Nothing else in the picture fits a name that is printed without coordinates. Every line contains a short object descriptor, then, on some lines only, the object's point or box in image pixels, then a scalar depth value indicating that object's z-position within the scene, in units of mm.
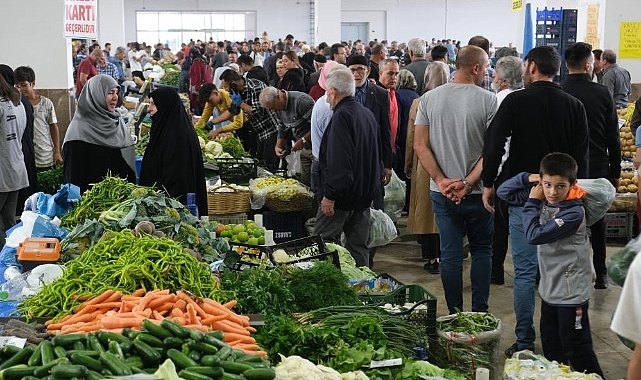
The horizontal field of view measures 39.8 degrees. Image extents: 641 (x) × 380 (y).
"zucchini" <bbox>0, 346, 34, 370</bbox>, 3006
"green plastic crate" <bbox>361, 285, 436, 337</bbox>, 4875
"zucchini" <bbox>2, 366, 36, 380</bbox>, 2850
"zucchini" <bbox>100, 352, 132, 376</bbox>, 2828
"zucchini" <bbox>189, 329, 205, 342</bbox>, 3168
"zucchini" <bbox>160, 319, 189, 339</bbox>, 3184
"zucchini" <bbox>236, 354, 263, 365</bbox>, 3133
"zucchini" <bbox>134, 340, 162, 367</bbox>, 3006
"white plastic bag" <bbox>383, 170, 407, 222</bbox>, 8500
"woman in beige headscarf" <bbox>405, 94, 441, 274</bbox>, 7577
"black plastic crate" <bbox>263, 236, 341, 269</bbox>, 5961
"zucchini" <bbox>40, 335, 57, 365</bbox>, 2947
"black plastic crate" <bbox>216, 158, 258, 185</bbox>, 9008
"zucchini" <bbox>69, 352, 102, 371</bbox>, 2859
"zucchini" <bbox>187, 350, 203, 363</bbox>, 3068
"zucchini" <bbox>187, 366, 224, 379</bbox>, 2926
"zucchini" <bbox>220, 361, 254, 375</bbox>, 3018
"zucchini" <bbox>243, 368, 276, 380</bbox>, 3007
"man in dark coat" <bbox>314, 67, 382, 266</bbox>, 6258
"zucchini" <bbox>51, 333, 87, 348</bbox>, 3129
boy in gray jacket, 4895
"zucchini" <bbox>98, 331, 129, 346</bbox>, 3137
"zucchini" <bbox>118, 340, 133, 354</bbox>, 3029
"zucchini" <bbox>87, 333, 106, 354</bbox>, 3041
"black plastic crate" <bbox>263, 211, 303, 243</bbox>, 8328
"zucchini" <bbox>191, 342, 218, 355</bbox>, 3125
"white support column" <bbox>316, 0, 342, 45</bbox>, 25406
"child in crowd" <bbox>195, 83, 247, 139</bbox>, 10727
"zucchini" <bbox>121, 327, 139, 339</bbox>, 3191
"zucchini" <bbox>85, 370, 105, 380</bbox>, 2762
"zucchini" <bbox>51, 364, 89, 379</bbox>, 2768
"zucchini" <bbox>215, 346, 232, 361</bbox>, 3086
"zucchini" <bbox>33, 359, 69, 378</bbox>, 2840
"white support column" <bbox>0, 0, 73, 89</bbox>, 9953
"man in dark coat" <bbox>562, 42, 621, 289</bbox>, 6602
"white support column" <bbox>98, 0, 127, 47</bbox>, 27438
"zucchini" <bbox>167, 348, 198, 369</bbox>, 2984
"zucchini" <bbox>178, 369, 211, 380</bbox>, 2879
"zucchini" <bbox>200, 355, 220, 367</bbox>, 2992
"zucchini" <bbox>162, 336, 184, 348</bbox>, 3117
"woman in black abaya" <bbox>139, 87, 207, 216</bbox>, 6574
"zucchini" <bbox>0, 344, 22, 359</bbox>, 3123
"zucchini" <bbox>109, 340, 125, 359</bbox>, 2969
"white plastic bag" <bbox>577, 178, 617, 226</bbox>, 4977
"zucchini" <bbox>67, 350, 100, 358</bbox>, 2938
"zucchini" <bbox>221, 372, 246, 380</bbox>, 2953
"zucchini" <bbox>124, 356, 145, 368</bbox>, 2933
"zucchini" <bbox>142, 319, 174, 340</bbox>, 3180
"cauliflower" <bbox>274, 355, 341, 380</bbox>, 3537
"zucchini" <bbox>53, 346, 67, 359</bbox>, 2964
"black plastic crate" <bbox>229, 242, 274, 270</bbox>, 5684
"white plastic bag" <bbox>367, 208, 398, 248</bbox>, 7203
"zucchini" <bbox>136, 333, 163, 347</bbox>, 3127
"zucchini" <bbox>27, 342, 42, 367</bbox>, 2959
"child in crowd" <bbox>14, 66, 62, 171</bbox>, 8742
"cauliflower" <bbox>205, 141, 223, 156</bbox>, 9539
